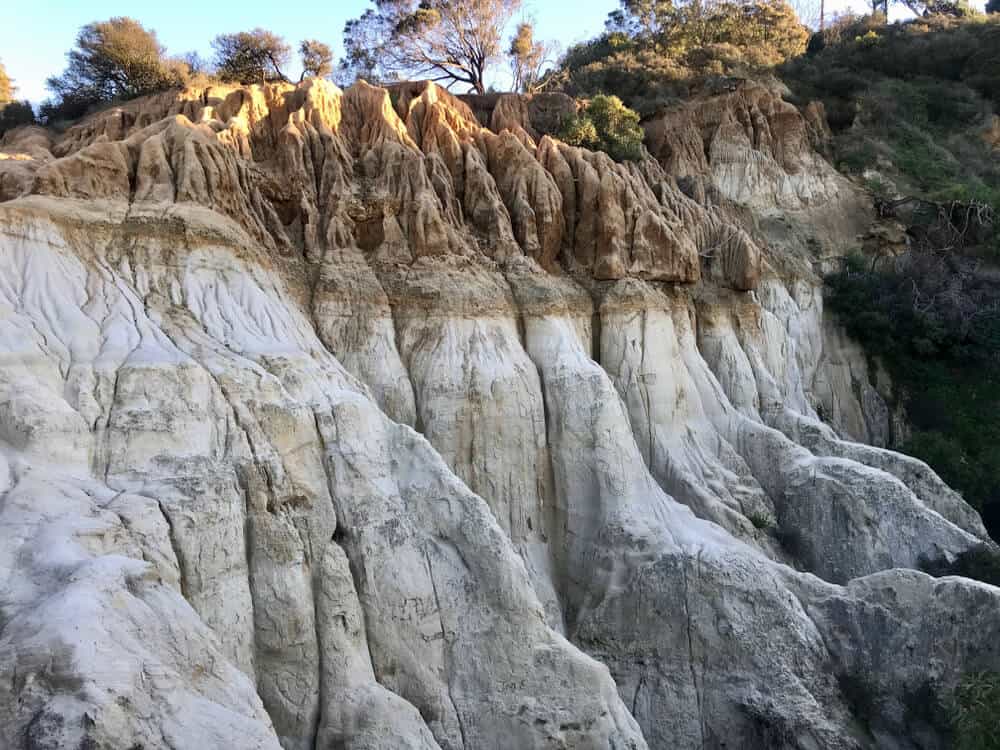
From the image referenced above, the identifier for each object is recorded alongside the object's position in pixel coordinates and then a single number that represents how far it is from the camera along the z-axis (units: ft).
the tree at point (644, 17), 126.11
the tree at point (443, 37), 92.94
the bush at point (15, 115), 78.74
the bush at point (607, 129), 75.77
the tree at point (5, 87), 86.94
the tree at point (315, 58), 95.50
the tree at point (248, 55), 86.63
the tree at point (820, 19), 154.79
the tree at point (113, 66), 78.18
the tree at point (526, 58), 99.45
